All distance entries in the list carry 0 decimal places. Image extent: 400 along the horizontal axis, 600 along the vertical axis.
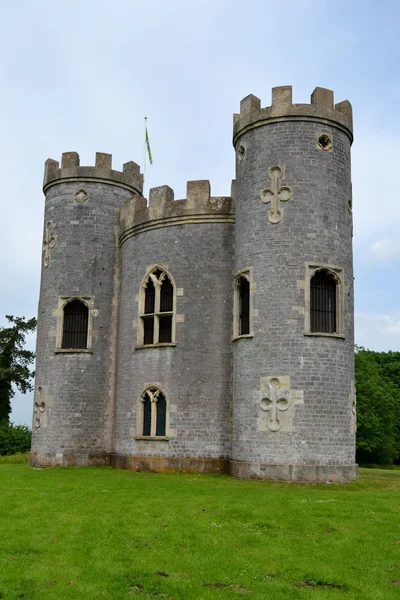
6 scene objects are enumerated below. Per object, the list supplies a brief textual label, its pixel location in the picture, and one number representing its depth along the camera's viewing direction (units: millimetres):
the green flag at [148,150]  29312
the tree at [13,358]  40625
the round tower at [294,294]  18750
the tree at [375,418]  42094
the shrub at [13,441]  31828
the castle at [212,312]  19109
